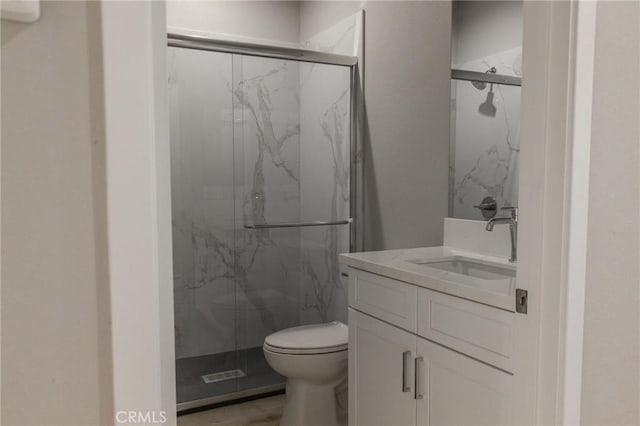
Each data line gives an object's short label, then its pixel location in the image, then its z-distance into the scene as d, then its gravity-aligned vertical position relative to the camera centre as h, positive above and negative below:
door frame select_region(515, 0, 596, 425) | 1.13 -0.04
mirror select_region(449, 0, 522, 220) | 2.09 +0.27
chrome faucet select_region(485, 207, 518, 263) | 1.89 -0.19
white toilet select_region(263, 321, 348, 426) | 2.38 -0.89
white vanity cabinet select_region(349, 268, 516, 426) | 1.42 -0.56
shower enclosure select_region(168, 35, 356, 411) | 2.79 -0.15
